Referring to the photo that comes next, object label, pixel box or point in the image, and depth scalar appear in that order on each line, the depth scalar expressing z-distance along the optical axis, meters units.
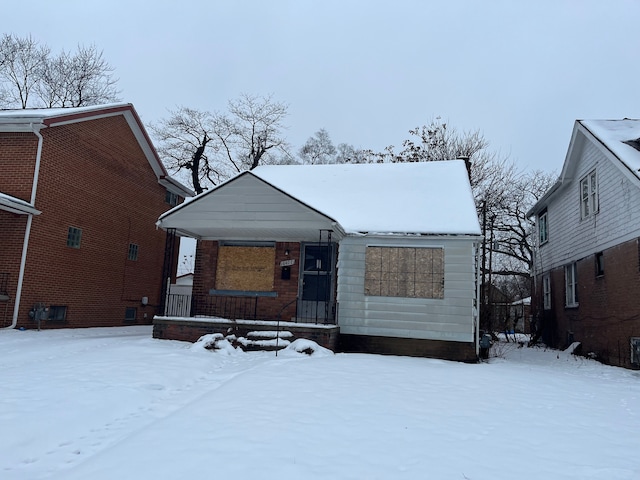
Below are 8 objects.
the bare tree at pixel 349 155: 31.57
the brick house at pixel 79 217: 11.68
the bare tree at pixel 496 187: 26.27
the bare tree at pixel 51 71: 27.03
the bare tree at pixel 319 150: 37.12
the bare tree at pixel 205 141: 29.75
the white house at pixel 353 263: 10.19
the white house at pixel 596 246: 10.80
